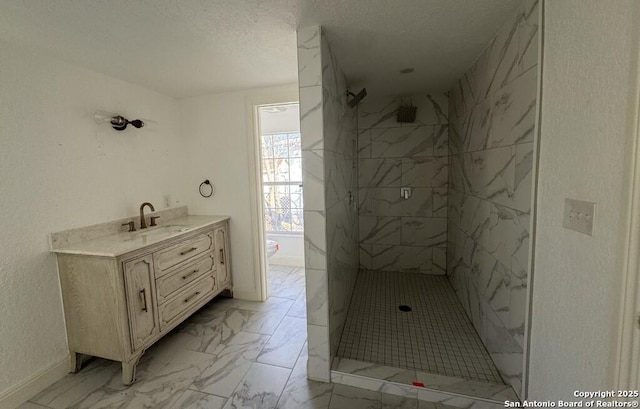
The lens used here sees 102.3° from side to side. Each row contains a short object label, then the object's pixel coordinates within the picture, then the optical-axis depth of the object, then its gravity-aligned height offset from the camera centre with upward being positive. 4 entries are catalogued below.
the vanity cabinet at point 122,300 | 1.63 -0.79
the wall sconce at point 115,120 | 1.96 +0.51
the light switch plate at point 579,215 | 0.87 -0.16
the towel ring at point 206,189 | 2.75 -0.08
